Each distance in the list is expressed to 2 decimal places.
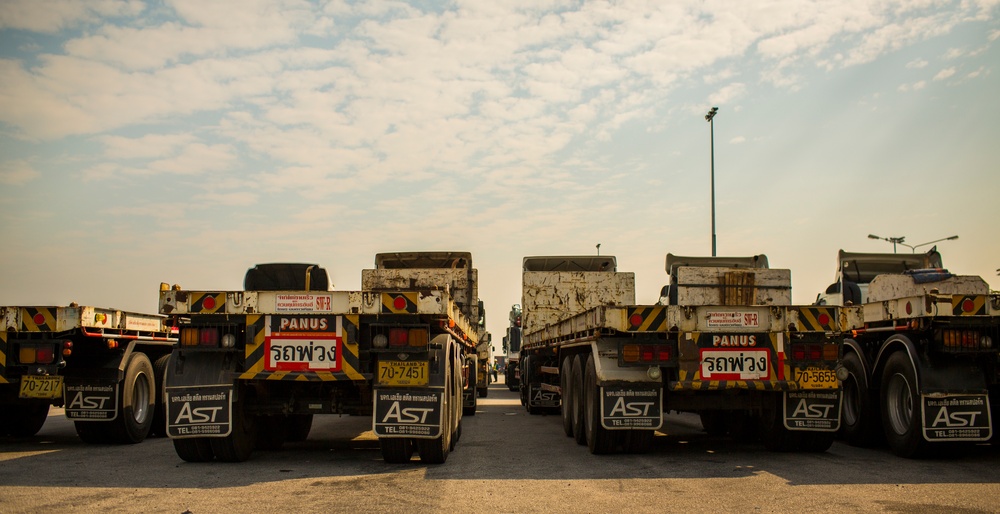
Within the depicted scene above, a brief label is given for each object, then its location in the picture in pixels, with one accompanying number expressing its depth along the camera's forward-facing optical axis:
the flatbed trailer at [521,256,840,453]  9.38
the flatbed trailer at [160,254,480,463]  8.70
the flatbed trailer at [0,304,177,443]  10.38
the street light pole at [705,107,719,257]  27.88
